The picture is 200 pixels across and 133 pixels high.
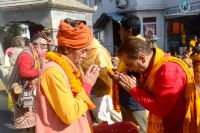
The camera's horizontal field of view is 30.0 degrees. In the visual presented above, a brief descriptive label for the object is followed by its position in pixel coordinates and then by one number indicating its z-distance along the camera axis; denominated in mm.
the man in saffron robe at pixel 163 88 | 2645
